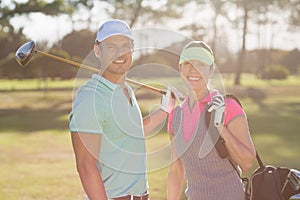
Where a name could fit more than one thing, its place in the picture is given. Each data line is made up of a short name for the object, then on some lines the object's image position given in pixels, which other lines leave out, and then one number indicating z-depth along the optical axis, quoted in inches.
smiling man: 114.7
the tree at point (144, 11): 1589.6
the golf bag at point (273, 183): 131.5
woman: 128.4
